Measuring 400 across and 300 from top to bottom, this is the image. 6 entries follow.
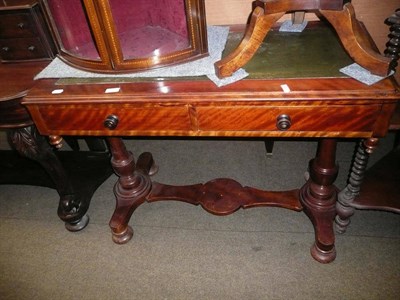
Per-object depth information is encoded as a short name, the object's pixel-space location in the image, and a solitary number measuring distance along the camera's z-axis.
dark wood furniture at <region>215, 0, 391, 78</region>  1.00
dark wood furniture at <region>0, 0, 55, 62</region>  1.36
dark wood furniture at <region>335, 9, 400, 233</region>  1.41
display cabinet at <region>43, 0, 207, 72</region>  1.10
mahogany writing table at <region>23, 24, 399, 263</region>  1.03
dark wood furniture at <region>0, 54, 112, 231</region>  1.33
